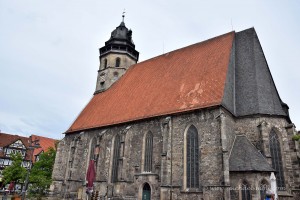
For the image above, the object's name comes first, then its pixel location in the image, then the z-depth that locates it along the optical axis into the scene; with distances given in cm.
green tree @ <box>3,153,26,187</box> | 2914
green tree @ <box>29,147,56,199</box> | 2902
